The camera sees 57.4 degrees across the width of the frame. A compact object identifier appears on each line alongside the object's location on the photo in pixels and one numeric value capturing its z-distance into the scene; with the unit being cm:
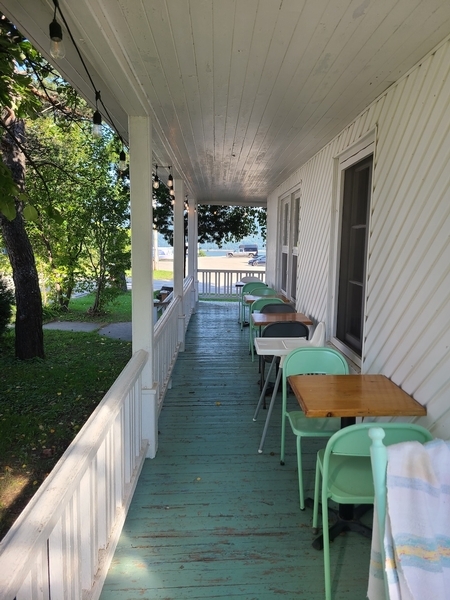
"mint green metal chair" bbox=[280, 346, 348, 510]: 269
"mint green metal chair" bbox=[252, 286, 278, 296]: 662
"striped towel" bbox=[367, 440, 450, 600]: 111
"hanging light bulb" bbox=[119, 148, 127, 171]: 299
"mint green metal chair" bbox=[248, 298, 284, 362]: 527
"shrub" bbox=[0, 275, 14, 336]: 615
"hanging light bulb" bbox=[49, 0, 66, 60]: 137
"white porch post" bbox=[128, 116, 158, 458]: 269
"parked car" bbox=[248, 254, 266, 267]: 2767
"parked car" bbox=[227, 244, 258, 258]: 4069
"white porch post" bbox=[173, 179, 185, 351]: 567
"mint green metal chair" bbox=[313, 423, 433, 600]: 159
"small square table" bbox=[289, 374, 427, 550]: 197
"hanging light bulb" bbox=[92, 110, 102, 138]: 215
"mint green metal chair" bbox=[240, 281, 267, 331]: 713
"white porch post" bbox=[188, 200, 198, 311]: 881
